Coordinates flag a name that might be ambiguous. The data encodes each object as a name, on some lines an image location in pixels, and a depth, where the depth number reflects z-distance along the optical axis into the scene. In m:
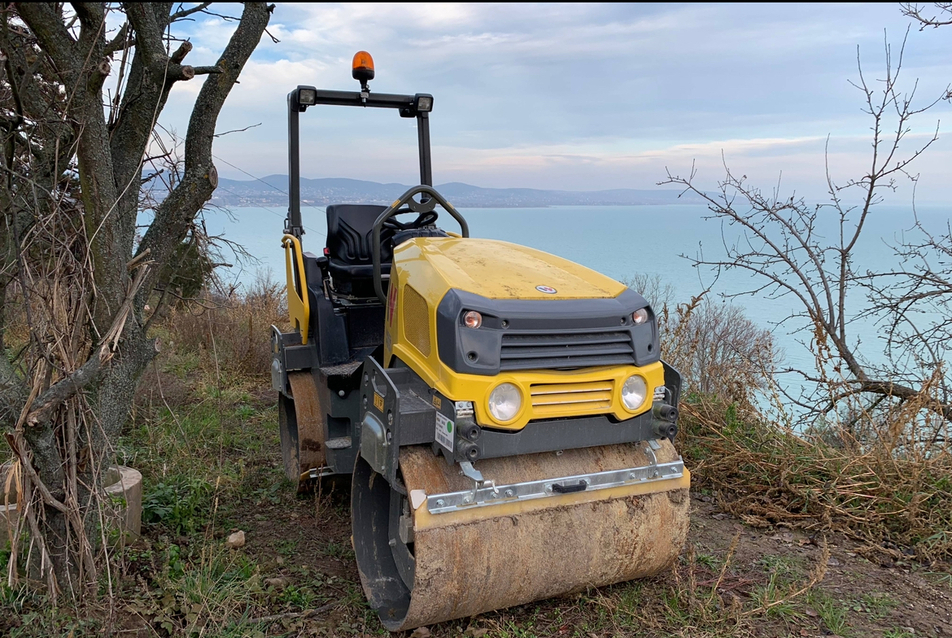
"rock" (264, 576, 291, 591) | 3.58
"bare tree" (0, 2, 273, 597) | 2.80
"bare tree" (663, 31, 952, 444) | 5.14
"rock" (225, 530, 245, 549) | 3.97
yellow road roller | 2.87
